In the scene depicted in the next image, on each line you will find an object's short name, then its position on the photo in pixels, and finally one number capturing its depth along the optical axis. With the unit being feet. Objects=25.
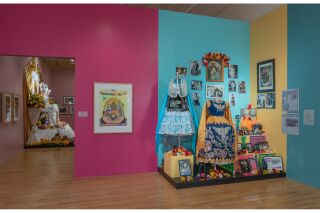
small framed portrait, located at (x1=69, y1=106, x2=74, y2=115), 33.14
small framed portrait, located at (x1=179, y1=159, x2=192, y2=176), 12.50
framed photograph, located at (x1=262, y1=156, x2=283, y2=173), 13.69
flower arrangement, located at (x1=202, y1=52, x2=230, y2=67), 15.31
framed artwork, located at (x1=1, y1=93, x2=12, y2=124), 16.54
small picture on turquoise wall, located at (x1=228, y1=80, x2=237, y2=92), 15.99
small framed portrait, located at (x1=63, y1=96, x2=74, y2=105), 33.02
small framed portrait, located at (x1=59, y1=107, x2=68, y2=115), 32.58
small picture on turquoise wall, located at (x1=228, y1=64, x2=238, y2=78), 15.97
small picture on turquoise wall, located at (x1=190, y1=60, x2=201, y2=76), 15.25
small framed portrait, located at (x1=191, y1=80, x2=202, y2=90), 15.25
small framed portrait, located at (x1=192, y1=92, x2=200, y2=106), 15.26
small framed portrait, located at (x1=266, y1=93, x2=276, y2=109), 14.38
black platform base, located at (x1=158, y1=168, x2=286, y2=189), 11.82
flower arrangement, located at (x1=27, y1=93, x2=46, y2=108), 22.93
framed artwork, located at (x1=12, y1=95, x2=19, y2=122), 18.72
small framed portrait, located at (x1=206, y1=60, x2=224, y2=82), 15.52
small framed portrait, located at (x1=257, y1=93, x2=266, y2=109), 15.11
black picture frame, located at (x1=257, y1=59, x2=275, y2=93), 14.47
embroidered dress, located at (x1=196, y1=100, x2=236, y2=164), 12.81
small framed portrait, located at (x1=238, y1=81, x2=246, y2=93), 16.24
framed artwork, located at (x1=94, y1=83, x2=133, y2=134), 13.67
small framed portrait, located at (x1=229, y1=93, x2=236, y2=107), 16.05
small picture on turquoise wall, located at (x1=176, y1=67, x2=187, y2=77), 14.98
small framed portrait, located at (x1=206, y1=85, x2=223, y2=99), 15.53
